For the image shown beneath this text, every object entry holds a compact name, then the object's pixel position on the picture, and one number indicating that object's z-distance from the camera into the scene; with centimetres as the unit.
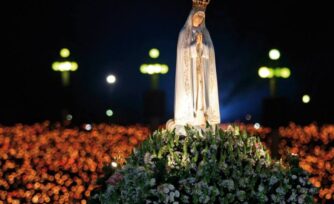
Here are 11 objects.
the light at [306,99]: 3117
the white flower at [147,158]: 1075
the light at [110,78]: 2448
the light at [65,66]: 2267
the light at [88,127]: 2546
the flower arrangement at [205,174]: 1020
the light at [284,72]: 2104
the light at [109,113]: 3338
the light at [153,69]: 2348
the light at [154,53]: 2341
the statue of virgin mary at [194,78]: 1291
